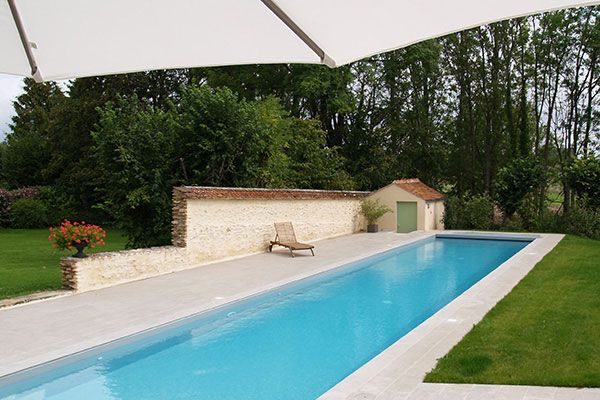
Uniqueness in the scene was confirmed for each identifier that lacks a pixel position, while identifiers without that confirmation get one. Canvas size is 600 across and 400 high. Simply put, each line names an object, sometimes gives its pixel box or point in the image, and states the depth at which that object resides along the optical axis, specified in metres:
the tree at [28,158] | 29.62
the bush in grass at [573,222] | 19.69
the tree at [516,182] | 21.88
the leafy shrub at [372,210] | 21.97
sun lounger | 15.10
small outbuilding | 21.95
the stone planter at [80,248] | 9.91
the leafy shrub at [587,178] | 20.48
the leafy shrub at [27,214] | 25.50
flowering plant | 9.78
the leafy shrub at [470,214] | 22.58
